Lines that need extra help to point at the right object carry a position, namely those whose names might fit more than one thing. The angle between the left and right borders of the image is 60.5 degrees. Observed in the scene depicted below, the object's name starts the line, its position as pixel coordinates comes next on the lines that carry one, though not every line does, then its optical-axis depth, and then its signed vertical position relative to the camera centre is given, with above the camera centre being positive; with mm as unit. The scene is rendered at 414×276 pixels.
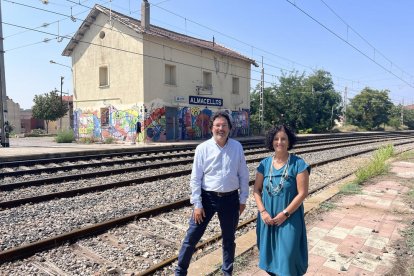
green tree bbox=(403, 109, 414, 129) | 73062 +590
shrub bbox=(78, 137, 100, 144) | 26064 -1244
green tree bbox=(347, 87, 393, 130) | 56156 +2212
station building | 24953 +3284
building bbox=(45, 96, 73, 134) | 55850 +227
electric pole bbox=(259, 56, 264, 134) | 33856 +1298
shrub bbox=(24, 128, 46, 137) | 42362 -1371
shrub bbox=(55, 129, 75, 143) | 26672 -1036
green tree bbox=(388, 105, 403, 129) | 65812 +542
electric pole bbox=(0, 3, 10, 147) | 20188 +837
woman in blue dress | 2934 -768
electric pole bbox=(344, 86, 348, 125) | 56641 +4647
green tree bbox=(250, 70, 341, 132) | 42281 +2352
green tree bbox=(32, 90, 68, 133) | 48312 +2227
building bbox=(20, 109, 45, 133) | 60550 -89
